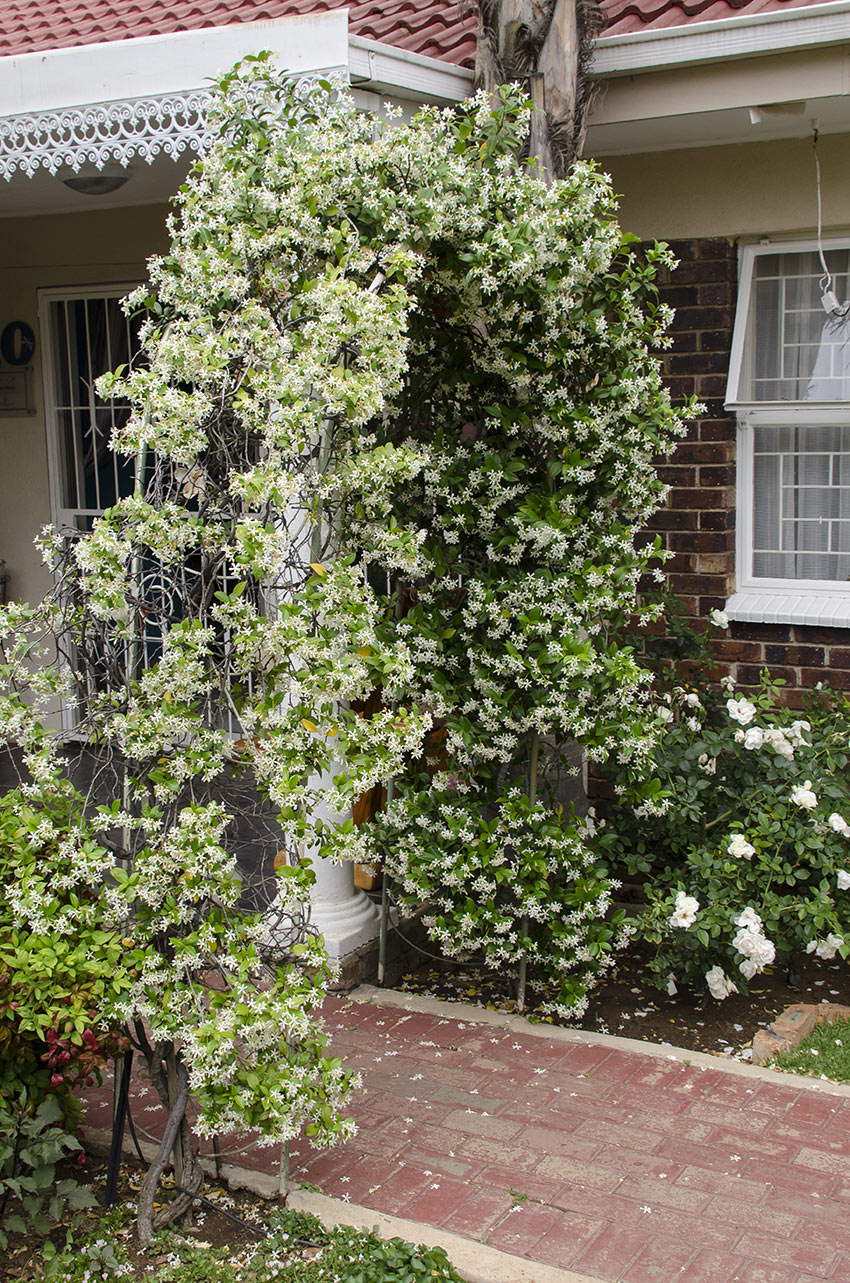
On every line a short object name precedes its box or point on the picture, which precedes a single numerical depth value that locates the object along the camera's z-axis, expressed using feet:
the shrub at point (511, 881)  13.50
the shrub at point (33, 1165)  10.09
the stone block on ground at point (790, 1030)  13.46
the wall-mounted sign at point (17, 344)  26.43
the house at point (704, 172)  14.58
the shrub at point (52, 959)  9.68
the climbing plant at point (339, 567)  9.89
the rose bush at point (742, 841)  13.87
